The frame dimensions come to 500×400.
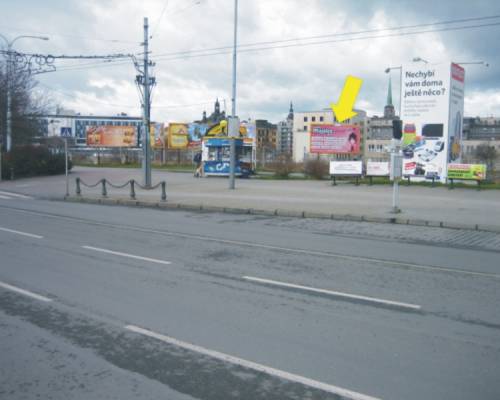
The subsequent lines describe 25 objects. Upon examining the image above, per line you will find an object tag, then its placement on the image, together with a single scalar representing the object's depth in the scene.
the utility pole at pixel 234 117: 24.48
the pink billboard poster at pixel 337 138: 33.66
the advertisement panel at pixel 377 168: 27.91
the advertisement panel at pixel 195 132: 65.06
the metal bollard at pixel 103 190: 22.59
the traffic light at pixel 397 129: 15.85
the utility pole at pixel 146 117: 25.73
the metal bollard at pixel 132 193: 21.62
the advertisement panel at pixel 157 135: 64.94
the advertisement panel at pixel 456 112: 28.33
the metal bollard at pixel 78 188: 23.42
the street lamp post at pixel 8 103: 34.20
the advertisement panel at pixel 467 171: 24.95
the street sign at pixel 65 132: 23.15
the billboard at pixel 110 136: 68.81
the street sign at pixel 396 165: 16.00
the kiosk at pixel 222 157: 36.34
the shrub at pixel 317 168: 33.28
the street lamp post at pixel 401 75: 29.02
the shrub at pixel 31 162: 37.97
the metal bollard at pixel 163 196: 20.73
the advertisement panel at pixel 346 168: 28.27
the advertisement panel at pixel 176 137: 64.25
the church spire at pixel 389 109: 161.64
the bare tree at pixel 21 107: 37.23
